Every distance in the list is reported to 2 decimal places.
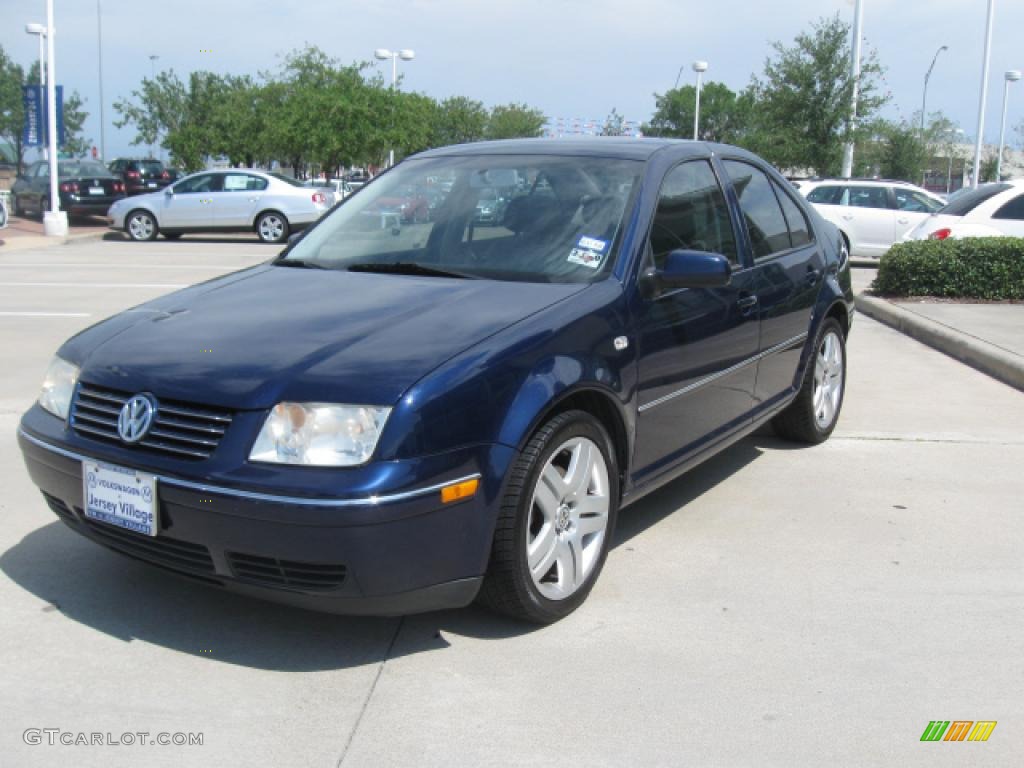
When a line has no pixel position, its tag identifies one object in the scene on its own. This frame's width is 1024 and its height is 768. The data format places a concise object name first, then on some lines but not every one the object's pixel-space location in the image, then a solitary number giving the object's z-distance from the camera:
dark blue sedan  3.03
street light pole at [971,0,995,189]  32.94
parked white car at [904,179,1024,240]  13.48
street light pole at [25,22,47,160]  33.59
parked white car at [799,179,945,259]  17.28
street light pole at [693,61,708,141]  39.34
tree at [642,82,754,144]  113.75
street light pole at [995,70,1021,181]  44.20
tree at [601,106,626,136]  50.38
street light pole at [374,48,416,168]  35.12
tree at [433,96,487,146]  70.06
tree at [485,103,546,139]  80.25
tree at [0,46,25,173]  61.41
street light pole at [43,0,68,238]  21.73
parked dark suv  30.46
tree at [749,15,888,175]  26.31
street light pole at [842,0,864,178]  24.84
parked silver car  21.03
